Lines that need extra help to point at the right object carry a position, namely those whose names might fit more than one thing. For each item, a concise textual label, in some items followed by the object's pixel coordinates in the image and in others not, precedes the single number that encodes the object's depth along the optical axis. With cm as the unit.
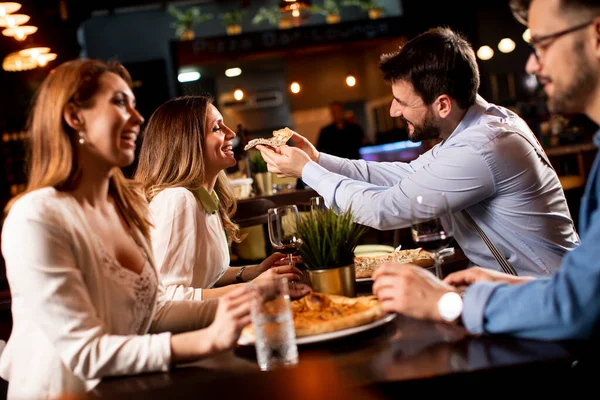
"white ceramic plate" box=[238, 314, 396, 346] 177
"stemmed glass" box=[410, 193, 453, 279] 200
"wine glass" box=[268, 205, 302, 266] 254
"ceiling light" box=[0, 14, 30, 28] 626
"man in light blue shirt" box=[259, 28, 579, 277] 282
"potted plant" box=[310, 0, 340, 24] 1252
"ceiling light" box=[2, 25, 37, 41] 664
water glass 166
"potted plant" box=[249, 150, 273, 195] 585
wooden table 134
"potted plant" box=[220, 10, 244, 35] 1205
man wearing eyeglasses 155
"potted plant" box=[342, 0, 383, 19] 1236
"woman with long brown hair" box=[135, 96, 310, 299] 289
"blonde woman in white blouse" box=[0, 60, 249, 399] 166
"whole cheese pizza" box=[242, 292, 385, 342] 180
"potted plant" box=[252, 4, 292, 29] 1214
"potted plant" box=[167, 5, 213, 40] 1245
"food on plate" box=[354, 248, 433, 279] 272
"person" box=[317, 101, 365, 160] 1076
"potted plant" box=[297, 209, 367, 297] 212
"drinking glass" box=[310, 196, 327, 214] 266
